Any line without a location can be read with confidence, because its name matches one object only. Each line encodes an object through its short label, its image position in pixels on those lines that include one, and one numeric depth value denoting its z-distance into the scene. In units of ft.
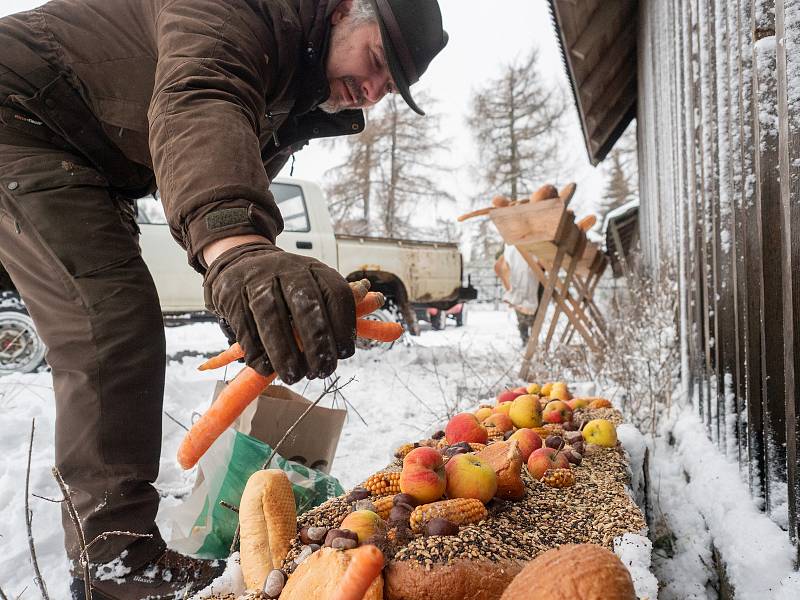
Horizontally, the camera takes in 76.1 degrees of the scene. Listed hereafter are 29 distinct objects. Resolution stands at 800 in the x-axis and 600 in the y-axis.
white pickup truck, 17.70
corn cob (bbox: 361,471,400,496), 4.46
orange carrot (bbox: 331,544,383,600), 2.71
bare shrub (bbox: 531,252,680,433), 11.37
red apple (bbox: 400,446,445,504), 3.90
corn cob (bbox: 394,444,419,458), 5.90
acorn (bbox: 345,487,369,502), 4.33
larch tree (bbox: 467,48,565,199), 72.64
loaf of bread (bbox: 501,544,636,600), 2.43
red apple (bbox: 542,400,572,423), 7.27
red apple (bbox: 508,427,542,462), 5.49
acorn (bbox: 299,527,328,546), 3.62
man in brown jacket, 5.29
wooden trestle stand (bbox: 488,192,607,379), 16.62
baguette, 3.63
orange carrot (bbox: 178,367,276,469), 3.67
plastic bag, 6.06
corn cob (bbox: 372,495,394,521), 3.98
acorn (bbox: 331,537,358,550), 3.10
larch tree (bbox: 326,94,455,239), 70.90
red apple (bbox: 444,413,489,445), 5.70
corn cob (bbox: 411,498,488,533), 3.62
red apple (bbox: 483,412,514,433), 6.47
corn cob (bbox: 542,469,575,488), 4.98
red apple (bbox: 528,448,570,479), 5.11
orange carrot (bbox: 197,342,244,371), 3.86
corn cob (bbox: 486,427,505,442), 6.14
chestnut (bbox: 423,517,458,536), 3.46
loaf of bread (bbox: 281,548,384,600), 2.88
